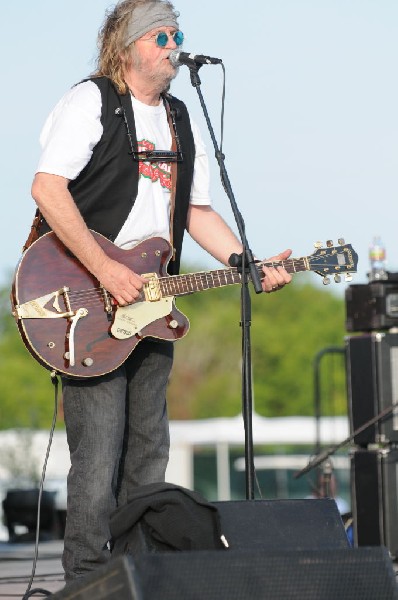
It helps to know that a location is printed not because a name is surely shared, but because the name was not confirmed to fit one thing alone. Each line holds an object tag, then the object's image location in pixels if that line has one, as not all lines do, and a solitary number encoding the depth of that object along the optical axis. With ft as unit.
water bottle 44.37
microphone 27.86
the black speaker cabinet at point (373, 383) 42.27
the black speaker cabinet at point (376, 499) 41.57
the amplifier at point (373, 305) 43.42
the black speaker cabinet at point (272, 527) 23.52
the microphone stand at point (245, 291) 25.98
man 27.04
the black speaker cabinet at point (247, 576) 18.44
